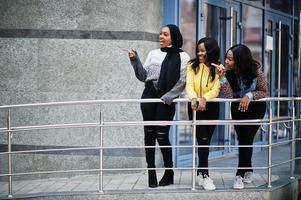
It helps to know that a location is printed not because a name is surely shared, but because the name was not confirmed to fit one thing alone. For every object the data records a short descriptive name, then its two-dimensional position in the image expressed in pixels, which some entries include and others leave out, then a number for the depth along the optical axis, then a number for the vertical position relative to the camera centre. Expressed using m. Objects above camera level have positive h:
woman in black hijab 8.41 +0.18
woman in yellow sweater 8.28 +0.18
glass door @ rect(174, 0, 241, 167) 10.80 +1.16
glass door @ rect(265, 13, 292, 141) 14.20 +0.77
